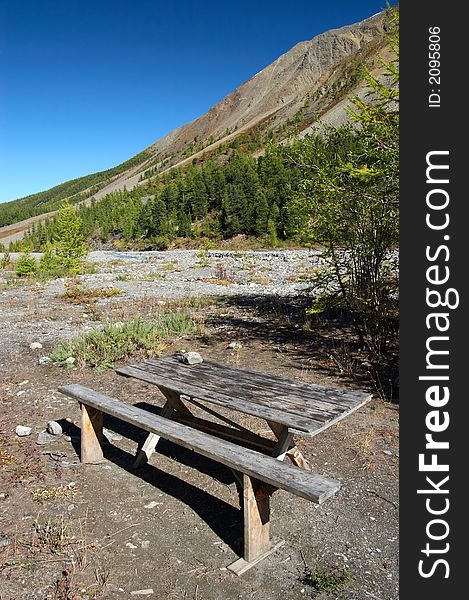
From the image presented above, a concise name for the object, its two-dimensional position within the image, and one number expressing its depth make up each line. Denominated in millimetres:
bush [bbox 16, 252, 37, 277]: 23844
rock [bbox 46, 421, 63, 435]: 5621
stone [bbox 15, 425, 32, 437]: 5586
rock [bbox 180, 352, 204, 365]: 5539
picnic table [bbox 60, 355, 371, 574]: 3346
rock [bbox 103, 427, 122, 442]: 5682
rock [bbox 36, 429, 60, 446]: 5431
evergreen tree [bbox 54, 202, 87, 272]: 23234
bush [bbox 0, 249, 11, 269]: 30159
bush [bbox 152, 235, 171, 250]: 57750
